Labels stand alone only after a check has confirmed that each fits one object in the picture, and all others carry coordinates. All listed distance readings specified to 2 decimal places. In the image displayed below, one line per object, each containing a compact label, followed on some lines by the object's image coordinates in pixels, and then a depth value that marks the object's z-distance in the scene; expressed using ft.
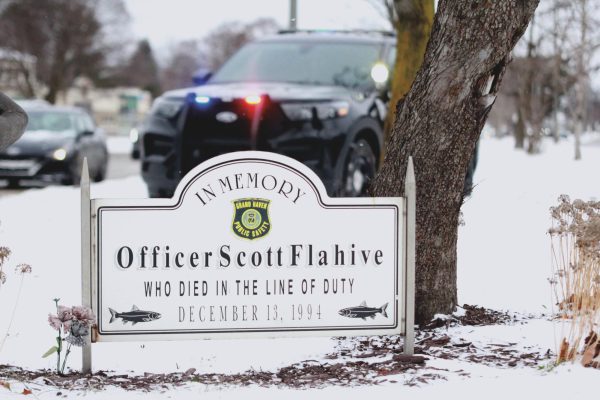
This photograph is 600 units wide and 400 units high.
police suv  48.22
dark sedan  89.32
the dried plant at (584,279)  24.27
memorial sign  24.94
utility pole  103.63
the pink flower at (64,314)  24.00
